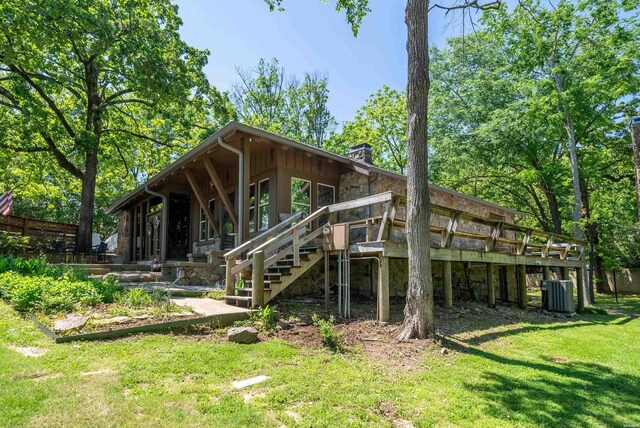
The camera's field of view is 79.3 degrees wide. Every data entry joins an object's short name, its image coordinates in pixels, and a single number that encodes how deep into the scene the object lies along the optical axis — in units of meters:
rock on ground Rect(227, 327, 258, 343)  5.16
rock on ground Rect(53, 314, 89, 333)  4.90
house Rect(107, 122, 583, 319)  7.27
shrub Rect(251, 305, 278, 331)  5.89
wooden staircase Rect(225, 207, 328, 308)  6.58
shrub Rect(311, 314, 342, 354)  5.19
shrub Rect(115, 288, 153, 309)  6.23
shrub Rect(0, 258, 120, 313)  5.93
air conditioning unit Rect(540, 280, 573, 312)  11.09
